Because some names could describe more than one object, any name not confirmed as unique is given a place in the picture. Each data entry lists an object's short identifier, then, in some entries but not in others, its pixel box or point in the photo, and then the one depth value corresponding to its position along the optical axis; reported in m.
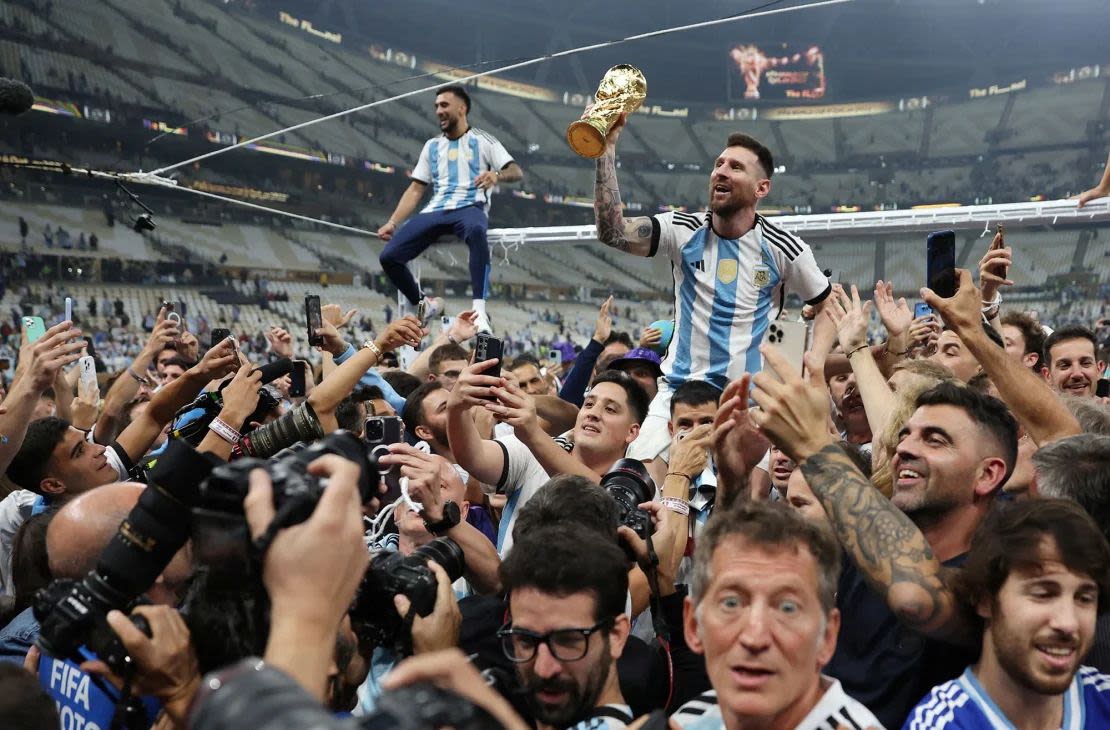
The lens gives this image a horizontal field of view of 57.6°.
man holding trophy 4.46
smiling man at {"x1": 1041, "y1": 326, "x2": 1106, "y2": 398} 4.52
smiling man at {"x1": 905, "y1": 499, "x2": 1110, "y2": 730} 1.89
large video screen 37.75
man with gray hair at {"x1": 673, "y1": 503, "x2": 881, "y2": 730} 1.76
